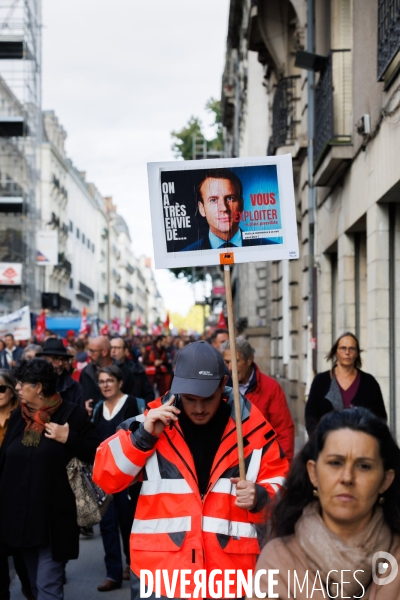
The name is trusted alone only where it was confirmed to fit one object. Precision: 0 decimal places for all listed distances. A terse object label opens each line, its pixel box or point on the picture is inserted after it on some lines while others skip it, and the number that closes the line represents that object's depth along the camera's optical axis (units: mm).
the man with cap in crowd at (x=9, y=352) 18281
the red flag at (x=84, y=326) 33888
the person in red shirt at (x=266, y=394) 7246
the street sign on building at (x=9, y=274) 38156
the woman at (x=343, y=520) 2834
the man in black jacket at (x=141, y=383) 11374
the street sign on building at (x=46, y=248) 46656
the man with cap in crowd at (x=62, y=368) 9062
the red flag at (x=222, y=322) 32425
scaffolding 38969
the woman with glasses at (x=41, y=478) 5980
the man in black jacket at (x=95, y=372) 10352
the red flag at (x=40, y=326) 27875
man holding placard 4039
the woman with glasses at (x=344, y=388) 8352
